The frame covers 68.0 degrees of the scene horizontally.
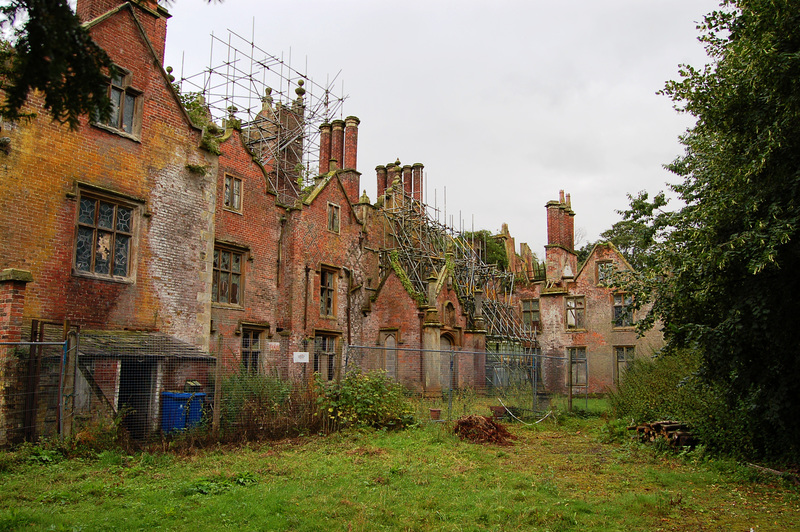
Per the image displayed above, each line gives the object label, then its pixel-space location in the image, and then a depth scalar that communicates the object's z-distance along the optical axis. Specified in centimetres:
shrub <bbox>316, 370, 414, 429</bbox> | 1353
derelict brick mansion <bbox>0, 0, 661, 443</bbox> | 1188
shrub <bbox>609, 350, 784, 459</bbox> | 1147
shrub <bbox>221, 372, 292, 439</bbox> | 1188
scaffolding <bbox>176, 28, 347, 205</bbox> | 2912
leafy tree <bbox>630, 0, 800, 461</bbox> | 910
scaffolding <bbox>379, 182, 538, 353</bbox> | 2767
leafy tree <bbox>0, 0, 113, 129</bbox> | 411
